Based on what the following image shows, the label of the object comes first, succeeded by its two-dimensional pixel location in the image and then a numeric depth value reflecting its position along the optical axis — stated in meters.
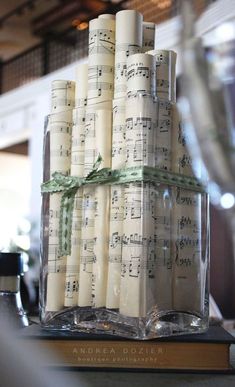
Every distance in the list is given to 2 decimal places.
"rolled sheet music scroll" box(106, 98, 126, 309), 0.71
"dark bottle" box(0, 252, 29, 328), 0.75
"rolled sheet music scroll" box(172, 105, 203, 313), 0.72
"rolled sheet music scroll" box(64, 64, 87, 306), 0.76
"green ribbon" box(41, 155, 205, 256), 0.70
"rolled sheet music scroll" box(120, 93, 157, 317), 0.67
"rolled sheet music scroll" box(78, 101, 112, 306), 0.74
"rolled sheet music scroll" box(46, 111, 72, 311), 0.77
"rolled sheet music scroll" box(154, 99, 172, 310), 0.69
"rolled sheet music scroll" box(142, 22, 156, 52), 0.83
